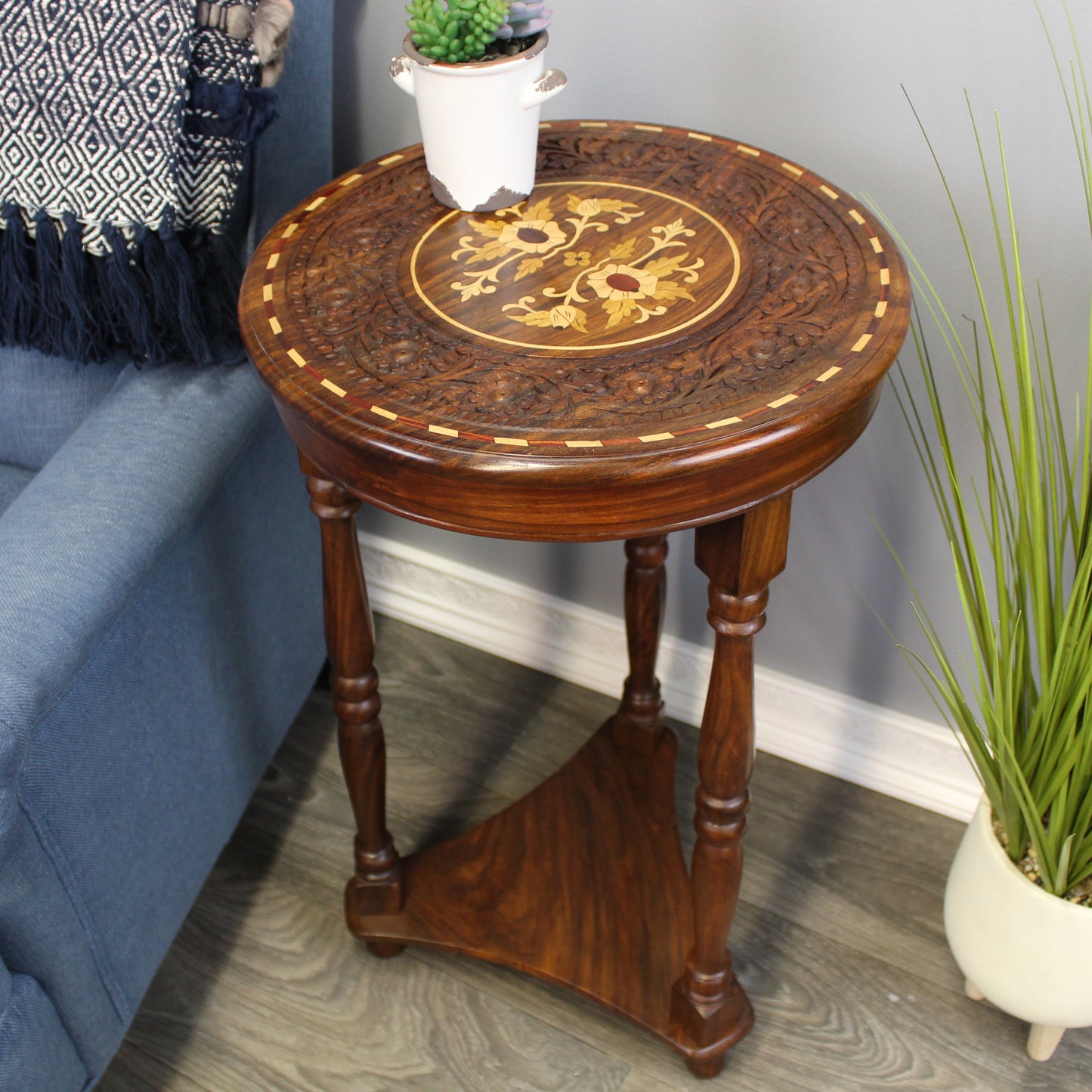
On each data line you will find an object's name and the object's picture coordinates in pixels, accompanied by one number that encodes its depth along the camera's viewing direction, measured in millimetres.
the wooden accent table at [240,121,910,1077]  748
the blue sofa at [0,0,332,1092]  920
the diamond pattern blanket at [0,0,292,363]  999
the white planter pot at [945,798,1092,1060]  1037
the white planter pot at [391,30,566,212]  905
